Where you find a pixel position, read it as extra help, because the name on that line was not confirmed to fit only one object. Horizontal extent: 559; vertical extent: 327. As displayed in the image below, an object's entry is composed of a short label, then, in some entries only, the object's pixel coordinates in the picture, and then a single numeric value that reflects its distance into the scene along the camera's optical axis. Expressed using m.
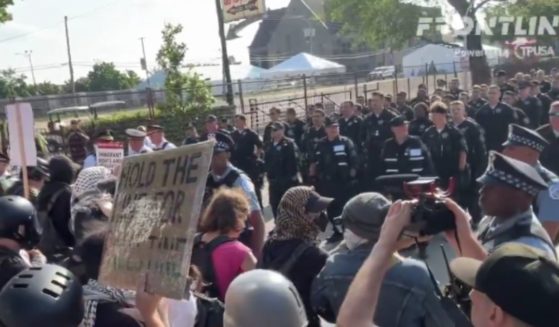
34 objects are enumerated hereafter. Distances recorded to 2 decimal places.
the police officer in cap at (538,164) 5.05
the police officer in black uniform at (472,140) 10.22
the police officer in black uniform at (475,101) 14.47
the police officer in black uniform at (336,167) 10.16
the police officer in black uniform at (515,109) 12.55
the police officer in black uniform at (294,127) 14.20
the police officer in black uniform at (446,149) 9.77
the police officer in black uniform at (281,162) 10.61
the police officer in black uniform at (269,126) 12.78
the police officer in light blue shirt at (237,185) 6.37
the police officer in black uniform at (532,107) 14.10
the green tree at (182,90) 18.11
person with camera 3.08
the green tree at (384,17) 42.22
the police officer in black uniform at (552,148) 6.98
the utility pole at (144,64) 77.20
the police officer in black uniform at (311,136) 11.84
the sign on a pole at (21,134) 5.83
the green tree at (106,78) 68.75
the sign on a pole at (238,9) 26.16
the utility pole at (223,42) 23.16
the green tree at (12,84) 51.25
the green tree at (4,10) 16.48
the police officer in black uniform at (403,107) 14.51
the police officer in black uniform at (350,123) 13.11
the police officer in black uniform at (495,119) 12.41
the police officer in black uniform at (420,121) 11.12
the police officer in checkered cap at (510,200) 3.54
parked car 42.44
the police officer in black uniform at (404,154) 9.20
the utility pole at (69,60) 59.01
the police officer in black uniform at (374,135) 10.84
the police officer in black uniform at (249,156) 12.01
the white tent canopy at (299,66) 42.78
